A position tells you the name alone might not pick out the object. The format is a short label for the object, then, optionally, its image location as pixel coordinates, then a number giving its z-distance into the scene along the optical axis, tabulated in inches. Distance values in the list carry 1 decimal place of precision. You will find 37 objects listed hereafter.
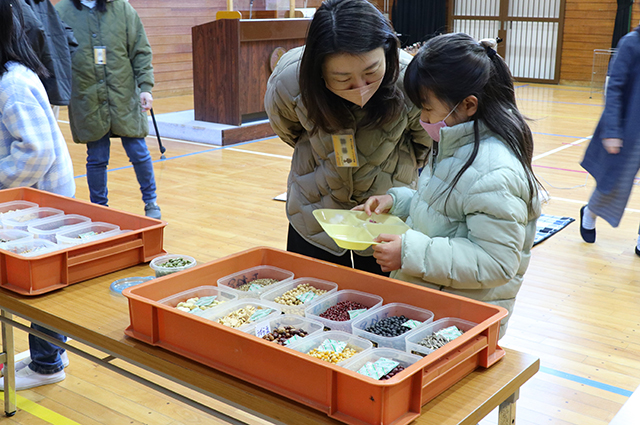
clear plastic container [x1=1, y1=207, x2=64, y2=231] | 71.2
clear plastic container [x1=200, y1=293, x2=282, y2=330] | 51.9
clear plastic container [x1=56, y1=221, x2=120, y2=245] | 66.5
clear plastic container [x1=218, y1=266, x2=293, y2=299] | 58.7
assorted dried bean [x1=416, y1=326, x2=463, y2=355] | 46.7
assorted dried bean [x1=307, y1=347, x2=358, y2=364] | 44.9
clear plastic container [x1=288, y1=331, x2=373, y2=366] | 47.3
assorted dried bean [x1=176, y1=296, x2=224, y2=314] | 52.8
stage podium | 271.4
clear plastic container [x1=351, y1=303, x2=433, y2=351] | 48.5
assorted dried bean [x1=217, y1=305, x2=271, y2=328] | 50.9
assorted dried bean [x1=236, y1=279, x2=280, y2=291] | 60.1
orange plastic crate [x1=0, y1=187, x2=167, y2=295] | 59.3
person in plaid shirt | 77.8
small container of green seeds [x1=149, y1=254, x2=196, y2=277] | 60.2
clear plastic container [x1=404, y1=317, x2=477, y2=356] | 46.3
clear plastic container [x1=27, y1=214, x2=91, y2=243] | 69.1
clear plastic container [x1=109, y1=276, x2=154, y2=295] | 60.8
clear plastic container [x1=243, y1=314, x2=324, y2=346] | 50.5
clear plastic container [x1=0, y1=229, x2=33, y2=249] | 67.8
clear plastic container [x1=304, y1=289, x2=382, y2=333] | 51.4
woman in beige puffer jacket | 60.9
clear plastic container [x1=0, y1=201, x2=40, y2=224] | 78.7
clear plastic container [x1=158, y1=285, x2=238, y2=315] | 55.2
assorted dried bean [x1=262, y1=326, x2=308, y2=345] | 48.4
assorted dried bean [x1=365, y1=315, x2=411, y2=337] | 49.9
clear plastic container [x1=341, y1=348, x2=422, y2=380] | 44.6
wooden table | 41.6
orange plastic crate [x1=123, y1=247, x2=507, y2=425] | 39.5
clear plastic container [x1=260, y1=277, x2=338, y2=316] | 54.0
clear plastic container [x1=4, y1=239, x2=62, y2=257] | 63.5
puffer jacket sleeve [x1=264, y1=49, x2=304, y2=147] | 70.9
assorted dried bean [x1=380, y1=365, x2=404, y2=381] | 42.3
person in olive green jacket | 154.3
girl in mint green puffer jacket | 50.8
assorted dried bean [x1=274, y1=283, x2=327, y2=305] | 55.7
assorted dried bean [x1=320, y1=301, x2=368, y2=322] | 52.9
